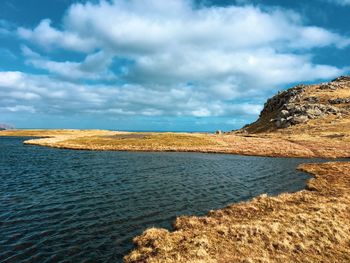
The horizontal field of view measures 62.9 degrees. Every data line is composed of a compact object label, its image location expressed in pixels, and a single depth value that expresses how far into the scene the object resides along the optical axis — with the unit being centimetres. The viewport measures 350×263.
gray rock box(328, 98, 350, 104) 18312
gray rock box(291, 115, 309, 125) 16112
